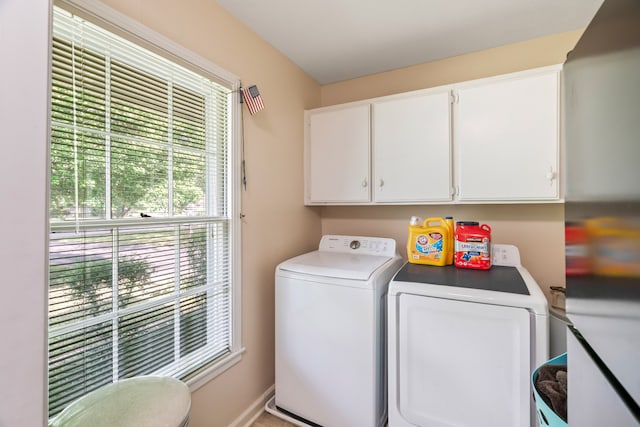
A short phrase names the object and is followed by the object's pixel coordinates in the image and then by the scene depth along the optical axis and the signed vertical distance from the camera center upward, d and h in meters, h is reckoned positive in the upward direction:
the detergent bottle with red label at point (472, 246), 1.78 -0.21
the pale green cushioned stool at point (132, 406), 0.87 -0.65
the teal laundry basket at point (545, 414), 0.78 -0.59
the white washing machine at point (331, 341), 1.59 -0.78
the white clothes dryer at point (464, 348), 1.28 -0.67
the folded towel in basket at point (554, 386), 0.82 -0.55
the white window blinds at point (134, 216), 1.01 -0.01
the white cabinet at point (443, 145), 1.70 +0.49
